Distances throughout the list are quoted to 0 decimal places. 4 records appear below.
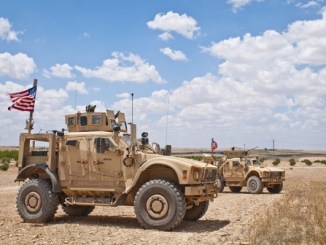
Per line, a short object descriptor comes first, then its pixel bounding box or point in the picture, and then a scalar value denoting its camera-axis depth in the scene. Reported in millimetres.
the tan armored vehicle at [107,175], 10484
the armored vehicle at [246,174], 23328
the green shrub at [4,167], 40578
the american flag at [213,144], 32484
